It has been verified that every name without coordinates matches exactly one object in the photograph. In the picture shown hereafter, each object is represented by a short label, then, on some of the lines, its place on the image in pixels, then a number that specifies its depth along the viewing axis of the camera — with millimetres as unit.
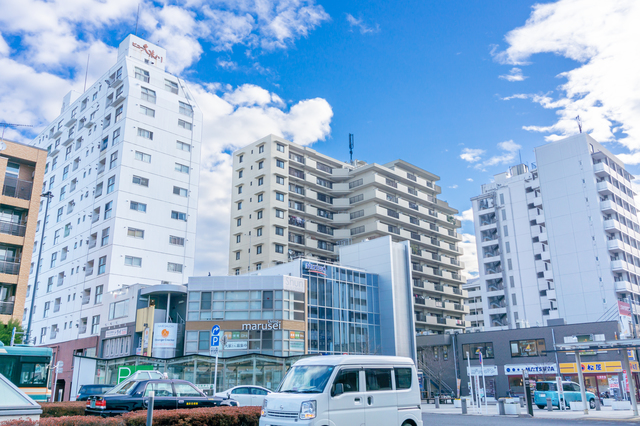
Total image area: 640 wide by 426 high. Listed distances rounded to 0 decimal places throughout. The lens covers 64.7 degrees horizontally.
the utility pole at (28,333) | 37256
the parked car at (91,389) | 26447
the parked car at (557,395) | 36875
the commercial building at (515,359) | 48719
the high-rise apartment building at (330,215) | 73625
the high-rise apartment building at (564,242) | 62500
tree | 35188
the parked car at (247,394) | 24027
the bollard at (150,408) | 8059
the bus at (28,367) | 23406
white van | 11859
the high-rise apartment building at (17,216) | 36844
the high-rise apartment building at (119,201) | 51875
